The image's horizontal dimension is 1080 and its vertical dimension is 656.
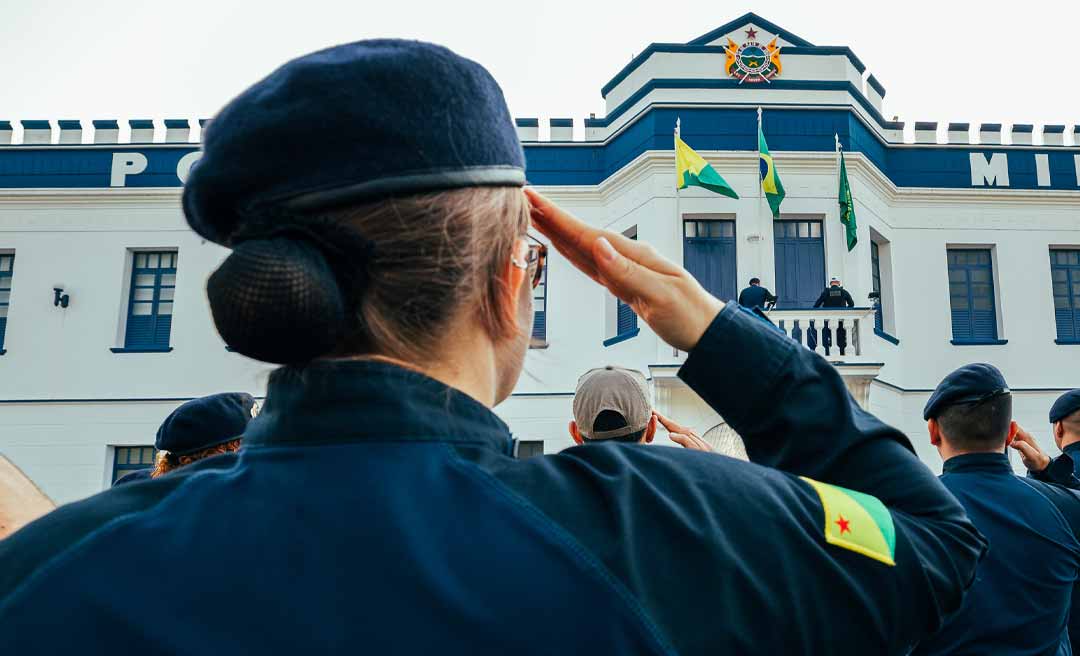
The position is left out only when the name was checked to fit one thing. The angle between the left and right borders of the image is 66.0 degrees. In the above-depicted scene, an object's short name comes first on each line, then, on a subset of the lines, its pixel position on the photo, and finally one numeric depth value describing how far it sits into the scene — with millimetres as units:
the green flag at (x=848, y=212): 14312
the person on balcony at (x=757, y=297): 13139
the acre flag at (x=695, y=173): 13578
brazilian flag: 14195
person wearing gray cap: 2979
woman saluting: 816
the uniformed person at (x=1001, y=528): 2887
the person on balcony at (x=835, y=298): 13812
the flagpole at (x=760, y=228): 14781
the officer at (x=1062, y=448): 3803
